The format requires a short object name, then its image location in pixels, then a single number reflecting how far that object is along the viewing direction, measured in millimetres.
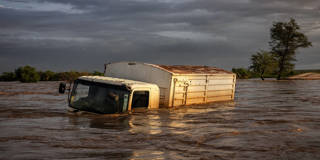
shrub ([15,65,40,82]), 39469
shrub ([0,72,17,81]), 41094
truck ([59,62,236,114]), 13133
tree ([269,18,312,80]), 59562
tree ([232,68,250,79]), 63938
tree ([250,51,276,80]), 56594
